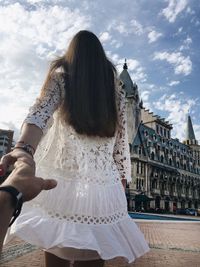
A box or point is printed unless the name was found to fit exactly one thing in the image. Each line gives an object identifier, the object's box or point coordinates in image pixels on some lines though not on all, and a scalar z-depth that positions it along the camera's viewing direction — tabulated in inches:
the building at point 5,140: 1204.1
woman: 39.3
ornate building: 1331.5
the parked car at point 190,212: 1319.7
